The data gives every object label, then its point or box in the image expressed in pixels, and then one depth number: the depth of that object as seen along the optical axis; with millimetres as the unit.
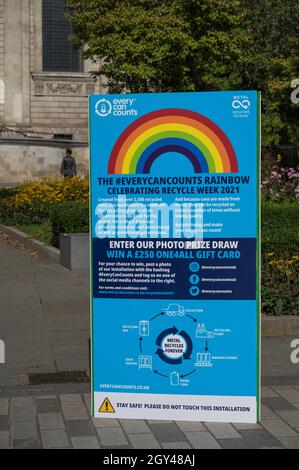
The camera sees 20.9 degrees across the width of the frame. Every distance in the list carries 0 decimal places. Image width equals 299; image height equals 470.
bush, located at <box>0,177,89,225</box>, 20531
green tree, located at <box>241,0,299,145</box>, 36000
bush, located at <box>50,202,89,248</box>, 15289
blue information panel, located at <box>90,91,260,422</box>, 5566
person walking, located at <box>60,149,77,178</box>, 29219
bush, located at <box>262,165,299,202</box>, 17141
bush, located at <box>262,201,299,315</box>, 9164
